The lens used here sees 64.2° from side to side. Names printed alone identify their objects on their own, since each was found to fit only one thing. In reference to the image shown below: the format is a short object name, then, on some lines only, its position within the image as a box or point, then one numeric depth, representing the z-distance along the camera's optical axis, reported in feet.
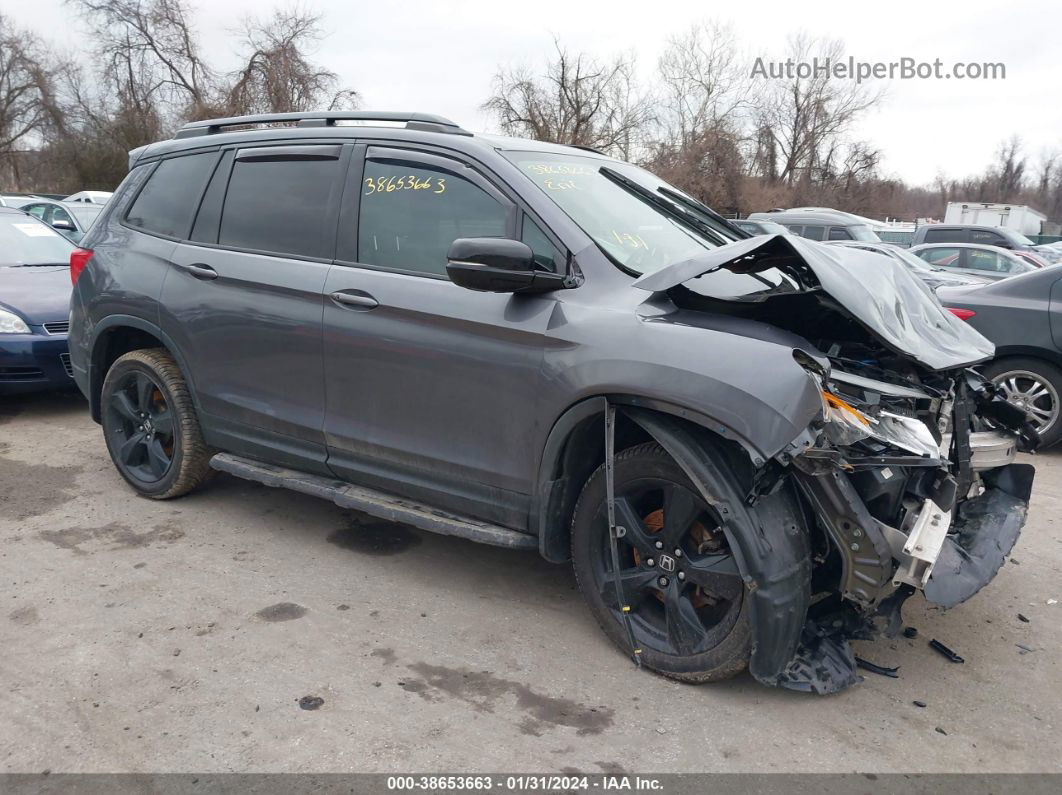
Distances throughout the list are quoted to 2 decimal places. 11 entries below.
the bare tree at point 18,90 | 141.69
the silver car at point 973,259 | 49.49
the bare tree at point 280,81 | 98.89
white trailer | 115.24
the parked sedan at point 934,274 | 40.00
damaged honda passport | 9.13
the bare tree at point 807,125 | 133.69
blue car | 20.98
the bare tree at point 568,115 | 108.17
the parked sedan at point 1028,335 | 20.45
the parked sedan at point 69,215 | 47.52
